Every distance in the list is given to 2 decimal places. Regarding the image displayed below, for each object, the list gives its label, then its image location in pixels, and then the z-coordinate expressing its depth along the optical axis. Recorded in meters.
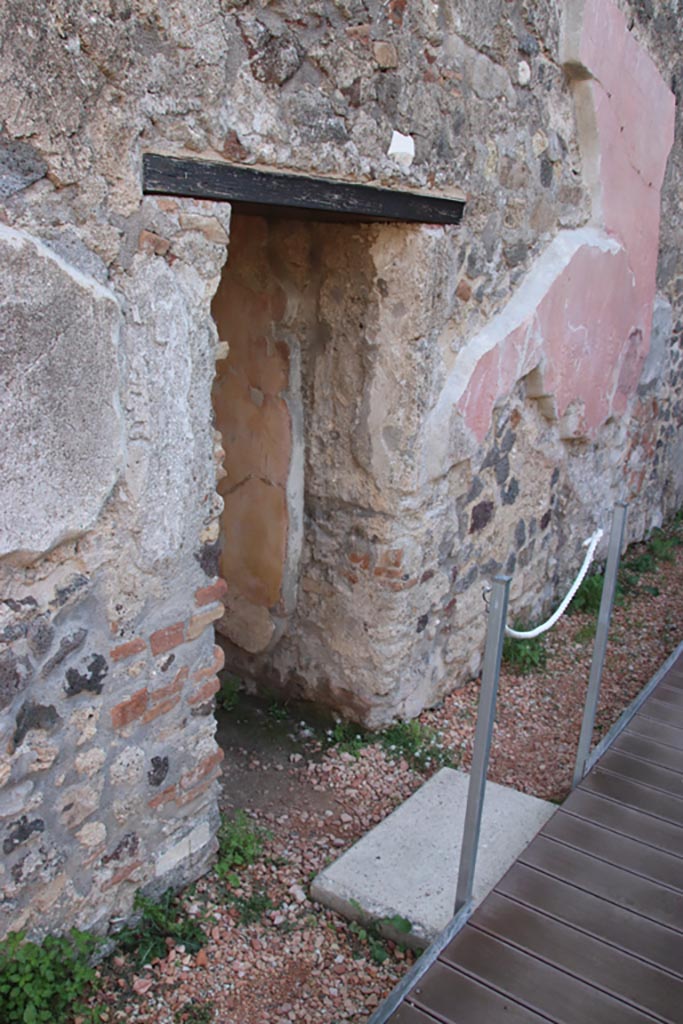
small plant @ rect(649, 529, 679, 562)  5.62
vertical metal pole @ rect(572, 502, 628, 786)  2.81
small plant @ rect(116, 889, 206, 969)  2.22
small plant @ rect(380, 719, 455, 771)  3.20
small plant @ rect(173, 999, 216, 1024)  2.07
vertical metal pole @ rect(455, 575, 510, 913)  2.02
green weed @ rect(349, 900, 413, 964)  2.34
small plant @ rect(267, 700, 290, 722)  3.42
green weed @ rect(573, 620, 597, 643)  4.31
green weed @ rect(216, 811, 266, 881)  2.57
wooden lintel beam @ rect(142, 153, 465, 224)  1.89
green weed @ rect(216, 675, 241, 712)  3.45
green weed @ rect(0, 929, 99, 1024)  1.87
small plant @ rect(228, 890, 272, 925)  2.41
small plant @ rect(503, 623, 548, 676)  3.97
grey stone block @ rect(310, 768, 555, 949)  2.45
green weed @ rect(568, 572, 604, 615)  4.62
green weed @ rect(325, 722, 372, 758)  3.23
